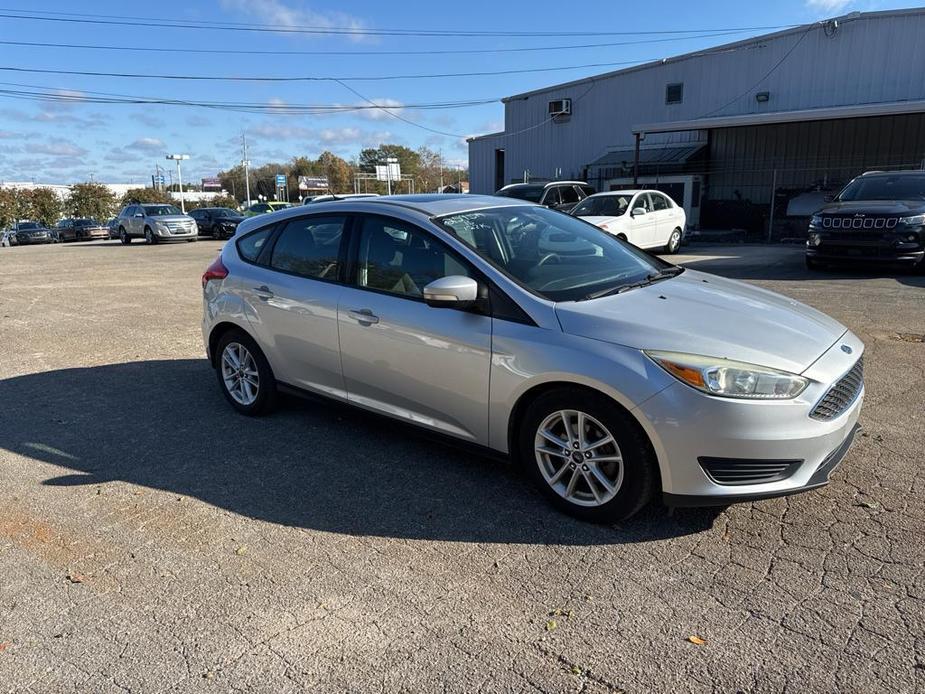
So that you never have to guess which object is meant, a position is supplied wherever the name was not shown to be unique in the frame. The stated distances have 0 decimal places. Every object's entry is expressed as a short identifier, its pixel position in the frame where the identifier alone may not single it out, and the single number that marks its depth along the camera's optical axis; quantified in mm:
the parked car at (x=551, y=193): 18719
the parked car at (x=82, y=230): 39406
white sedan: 14594
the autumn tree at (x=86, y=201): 61750
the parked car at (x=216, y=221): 30325
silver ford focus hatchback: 3016
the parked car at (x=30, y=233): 40219
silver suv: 27656
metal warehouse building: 21297
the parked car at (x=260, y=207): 32656
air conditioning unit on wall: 29922
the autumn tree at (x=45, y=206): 58938
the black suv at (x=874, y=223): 10359
